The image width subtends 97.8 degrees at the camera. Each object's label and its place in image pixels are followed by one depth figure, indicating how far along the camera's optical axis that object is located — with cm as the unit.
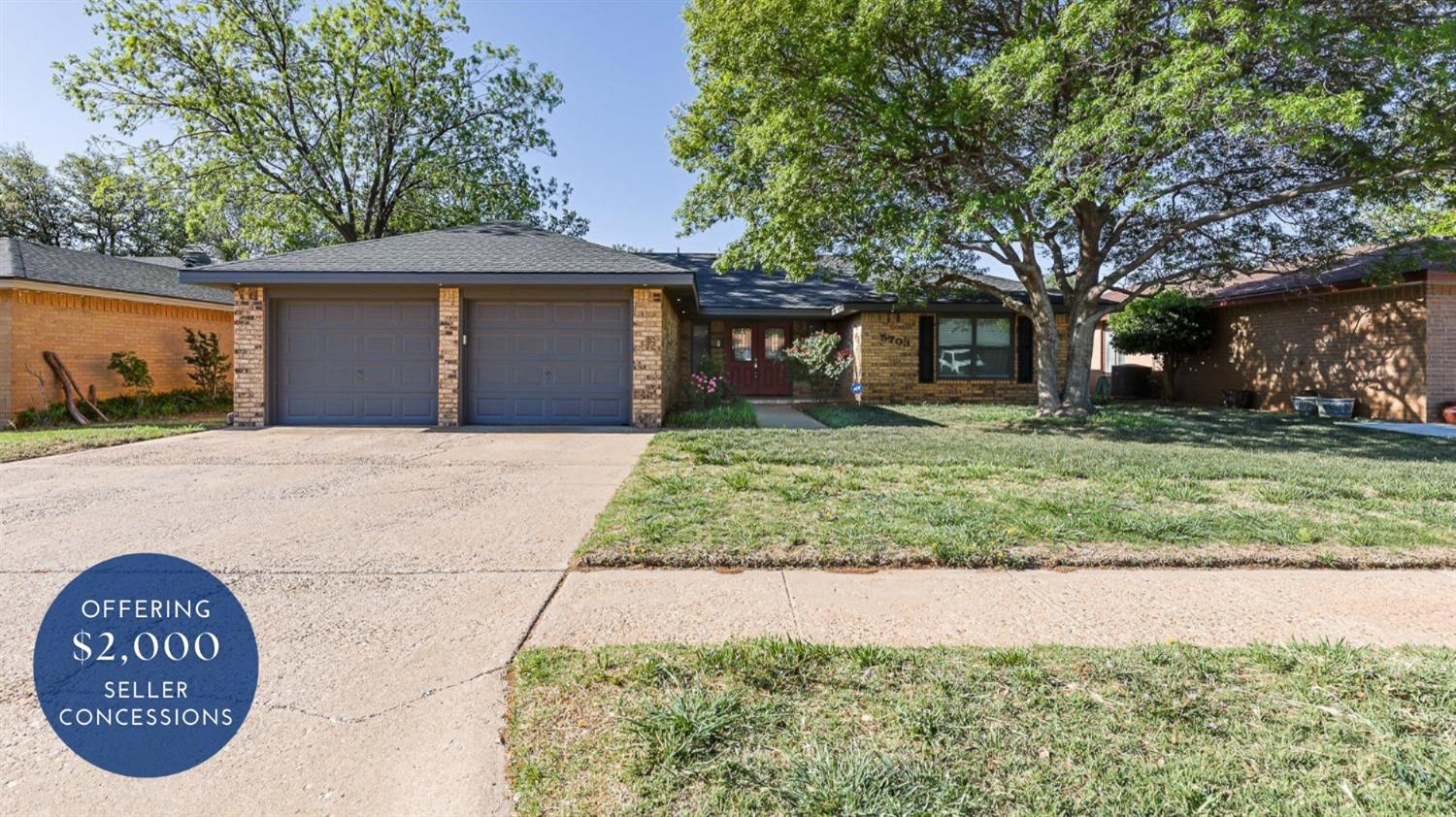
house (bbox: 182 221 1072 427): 1012
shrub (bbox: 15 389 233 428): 1079
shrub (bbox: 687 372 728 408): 1320
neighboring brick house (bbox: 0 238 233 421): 1060
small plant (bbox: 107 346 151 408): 1211
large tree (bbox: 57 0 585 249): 1736
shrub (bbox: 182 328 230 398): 1380
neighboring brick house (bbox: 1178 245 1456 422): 1134
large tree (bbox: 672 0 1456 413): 784
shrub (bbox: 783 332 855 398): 1391
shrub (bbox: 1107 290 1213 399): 1578
